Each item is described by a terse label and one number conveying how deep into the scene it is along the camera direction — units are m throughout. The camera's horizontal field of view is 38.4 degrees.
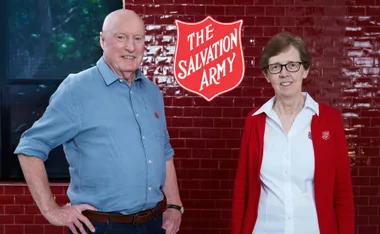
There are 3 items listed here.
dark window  5.01
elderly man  2.57
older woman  2.74
